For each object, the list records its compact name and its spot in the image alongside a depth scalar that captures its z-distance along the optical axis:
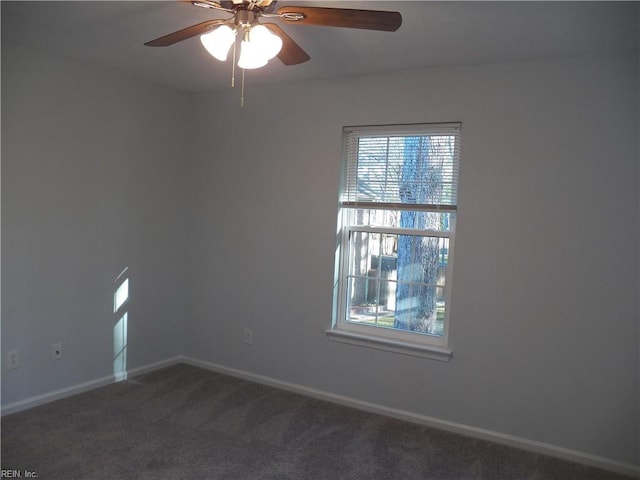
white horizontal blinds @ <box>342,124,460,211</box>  3.30
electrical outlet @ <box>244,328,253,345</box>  4.05
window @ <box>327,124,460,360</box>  3.33
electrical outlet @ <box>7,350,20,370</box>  3.21
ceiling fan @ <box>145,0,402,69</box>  1.91
